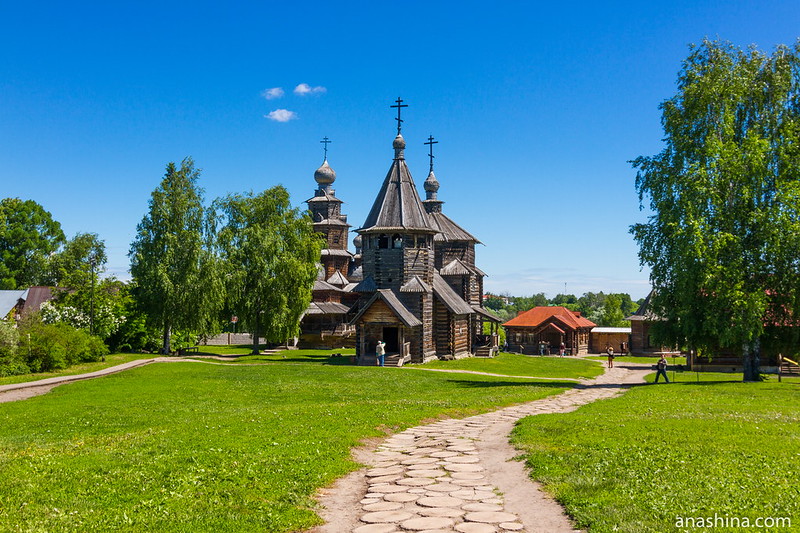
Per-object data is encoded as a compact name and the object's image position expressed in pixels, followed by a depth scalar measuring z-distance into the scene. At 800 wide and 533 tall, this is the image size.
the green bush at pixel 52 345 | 34.16
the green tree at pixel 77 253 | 72.69
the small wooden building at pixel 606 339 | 69.62
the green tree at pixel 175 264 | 45.56
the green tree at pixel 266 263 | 46.34
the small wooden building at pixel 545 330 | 63.78
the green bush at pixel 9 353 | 32.41
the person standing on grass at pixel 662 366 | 30.99
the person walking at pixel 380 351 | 38.91
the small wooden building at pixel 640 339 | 63.06
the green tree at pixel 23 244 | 73.00
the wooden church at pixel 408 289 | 41.03
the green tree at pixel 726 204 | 27.42
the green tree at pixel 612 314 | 94.44
